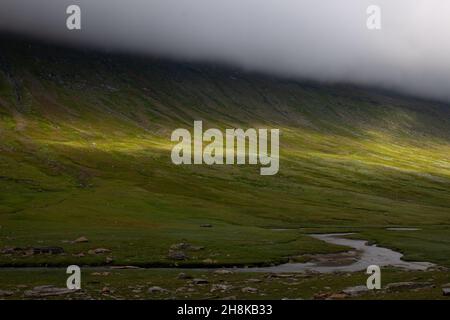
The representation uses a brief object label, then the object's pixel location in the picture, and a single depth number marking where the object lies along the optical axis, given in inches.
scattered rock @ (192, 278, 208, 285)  2049.8
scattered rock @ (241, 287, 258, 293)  1866.1
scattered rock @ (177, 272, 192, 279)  2172.9
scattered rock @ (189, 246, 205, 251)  2913.4
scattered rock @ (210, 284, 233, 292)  1899.6
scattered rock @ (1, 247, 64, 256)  2620.6
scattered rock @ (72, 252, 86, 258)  2615.2
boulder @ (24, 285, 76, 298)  1766.7
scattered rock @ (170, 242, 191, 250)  2901.1
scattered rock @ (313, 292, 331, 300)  1694.1
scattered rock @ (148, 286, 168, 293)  1859.0
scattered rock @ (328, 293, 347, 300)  1656.4
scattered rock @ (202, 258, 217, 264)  2618.8
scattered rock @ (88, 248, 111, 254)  2708.9
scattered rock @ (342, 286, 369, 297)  1776.6
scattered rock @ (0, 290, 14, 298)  1766.5
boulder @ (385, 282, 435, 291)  1892.2
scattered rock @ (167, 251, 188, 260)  2661.9
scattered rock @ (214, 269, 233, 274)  2357.8
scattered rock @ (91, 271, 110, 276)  2209.6
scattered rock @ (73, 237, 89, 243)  2935.5
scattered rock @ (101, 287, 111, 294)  1827.8
